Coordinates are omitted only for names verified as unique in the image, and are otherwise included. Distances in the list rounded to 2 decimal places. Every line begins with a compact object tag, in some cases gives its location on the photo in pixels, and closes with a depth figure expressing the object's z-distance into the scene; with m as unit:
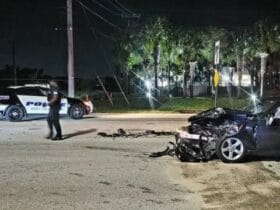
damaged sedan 8.58
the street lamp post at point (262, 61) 27.32
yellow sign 18.91
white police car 16.66
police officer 11.50
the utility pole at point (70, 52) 22.48
